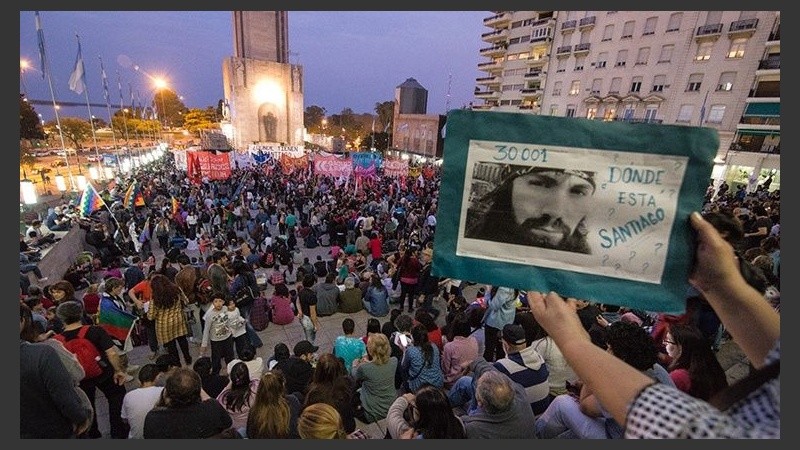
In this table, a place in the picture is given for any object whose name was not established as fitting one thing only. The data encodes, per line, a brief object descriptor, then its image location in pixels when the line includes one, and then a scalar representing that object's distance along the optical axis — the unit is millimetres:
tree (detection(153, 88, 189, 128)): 93812
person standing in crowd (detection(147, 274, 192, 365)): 5145
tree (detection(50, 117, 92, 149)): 66000
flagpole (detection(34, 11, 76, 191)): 13472
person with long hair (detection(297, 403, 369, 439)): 2621
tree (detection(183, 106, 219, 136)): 83512
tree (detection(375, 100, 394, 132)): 75562
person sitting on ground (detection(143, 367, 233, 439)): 2666
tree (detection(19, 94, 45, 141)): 41550
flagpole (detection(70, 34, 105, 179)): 18031
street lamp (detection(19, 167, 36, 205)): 12742
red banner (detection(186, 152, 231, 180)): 17969
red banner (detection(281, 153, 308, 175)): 24672
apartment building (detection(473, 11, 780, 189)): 26938
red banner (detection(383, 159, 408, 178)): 21281
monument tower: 52750
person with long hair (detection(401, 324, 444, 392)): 4137
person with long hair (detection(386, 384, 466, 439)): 2605
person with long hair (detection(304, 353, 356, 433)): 3534
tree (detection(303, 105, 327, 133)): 95188
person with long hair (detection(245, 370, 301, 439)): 2852
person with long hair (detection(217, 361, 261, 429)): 3295
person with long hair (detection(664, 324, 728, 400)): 3050
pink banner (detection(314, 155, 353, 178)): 19953
